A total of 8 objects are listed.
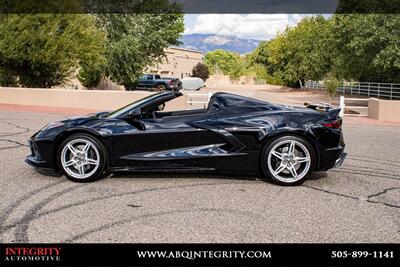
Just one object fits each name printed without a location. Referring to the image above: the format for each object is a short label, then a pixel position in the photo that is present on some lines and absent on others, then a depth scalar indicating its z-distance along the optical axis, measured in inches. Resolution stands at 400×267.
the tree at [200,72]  3125.0
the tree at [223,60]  5472.4
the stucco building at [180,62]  2918.3
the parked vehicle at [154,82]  1563.7
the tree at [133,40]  1151.0
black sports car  214.4
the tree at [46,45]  767.1
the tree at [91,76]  1129.2
